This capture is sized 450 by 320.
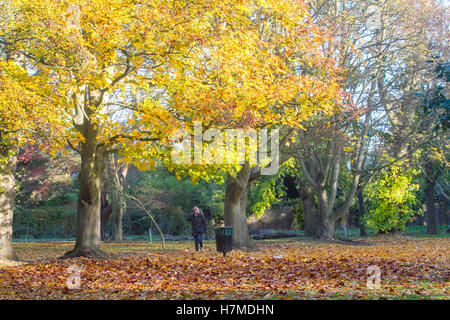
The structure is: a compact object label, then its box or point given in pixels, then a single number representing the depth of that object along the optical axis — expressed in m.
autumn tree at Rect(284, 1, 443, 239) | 20.94
